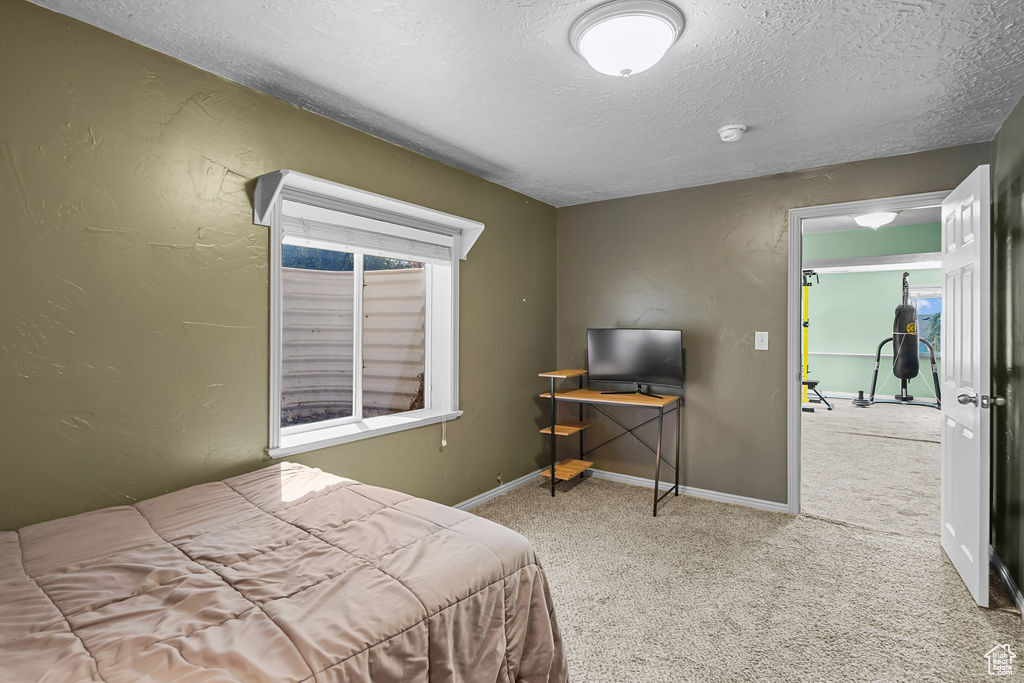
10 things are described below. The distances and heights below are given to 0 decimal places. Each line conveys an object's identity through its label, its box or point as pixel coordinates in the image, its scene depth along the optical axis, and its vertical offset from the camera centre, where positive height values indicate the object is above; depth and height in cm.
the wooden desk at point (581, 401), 368 -45
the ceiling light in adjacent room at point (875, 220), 503 +132
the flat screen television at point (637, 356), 381 -8
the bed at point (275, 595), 106 -65
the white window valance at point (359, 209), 230 +74
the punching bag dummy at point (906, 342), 751 +9
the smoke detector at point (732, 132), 272 +118
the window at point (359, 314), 256 +20
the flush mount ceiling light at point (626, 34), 172 +113
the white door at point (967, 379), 224 -15
